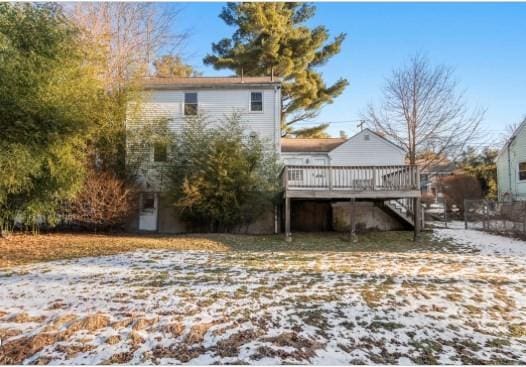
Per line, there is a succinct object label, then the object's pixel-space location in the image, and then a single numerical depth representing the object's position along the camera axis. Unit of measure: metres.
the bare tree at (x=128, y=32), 15.27
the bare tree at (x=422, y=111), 15.70
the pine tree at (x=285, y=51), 19.22
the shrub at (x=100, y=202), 11.05
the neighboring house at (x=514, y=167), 16.19
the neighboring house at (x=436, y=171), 17.80
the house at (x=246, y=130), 13.00
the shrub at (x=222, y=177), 11.20
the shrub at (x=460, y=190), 17.64
